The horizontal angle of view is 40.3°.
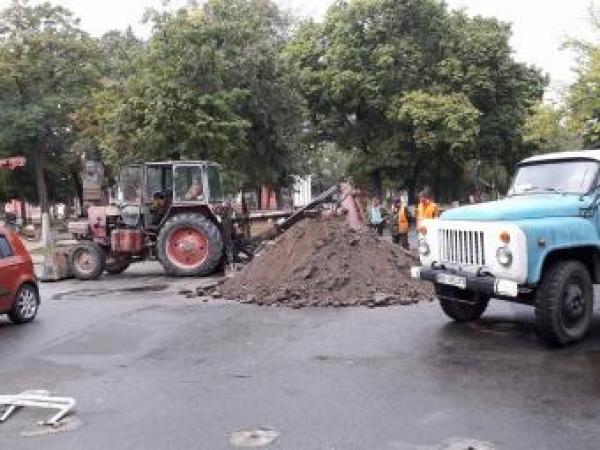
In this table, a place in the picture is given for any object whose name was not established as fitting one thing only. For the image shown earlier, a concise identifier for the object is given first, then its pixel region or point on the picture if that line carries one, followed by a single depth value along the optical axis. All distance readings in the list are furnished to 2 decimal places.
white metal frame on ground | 7.23
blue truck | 9.38
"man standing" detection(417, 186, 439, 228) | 19.95
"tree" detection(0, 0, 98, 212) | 44.97
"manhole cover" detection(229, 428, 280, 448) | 6.23
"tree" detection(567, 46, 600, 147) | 25.23
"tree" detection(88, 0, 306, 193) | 27.92
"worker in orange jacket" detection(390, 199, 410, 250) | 23.39
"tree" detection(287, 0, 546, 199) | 40.66
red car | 12.45
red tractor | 19.14
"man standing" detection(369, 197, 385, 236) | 25.38
